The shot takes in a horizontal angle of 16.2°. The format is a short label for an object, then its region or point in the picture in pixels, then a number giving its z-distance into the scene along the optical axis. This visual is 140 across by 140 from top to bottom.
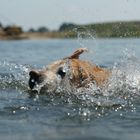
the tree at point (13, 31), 65.00
